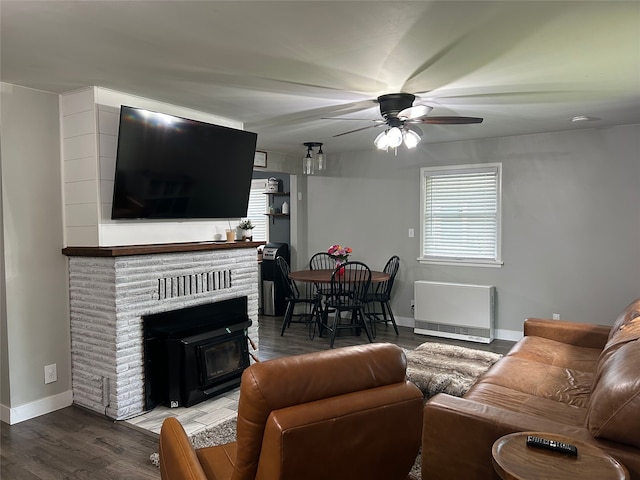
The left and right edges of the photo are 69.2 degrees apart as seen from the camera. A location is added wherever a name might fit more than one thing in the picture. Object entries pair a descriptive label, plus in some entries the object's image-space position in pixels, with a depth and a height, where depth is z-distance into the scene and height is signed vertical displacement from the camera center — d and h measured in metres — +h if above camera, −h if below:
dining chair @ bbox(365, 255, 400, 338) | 5.63 -0.89
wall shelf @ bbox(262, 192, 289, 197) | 7.18 +0.48
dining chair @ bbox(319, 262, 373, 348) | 5.23 -0.81
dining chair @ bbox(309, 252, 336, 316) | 6.62 -0.54
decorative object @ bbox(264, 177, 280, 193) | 7.15 +0.61
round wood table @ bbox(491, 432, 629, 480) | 1.44 -0.78
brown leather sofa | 1.64 -0.83
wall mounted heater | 5.28 -1.02
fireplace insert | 3.48 -1.02
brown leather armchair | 1.28 -0.57
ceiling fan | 3.36 +0.78
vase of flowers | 5.69 -0.35
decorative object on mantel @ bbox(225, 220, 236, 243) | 4.22 -0.09
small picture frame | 6.00 +0.86
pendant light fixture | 5.03 +0.68
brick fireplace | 3.28 -0.61
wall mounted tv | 3.28 +0.45
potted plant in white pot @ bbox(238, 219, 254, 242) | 4.46 -0.03
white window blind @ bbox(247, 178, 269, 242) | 7.75 +0.28
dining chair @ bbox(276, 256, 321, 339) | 5.68 -0.95
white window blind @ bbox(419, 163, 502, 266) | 5.43 +0.11
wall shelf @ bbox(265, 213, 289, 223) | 7.09 +0.15
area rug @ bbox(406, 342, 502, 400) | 3.02 -1.04
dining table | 5.32 -0.62
